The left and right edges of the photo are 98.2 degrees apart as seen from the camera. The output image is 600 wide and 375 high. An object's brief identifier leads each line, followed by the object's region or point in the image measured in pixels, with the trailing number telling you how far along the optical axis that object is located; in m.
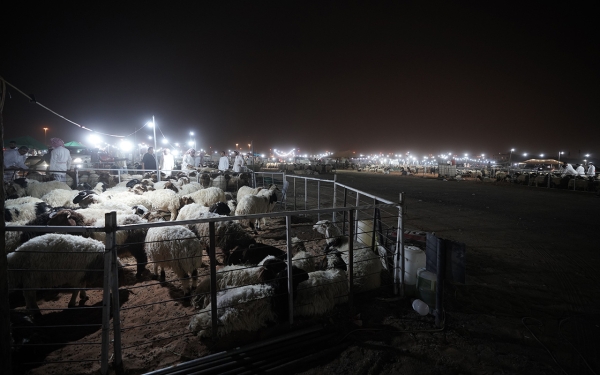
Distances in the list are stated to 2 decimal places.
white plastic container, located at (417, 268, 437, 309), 4.10
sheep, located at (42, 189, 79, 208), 8.59
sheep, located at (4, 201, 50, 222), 6.47
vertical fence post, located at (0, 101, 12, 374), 2.21
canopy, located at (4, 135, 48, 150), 22.41
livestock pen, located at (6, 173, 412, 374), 2.90
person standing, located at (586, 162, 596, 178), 22.54
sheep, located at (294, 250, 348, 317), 3.88
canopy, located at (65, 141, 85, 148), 28.44
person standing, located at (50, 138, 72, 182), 11.28
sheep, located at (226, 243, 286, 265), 4.91
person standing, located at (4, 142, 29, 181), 11.05
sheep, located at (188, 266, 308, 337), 3.41
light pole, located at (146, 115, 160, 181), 11.46
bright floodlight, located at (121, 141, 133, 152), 32.42
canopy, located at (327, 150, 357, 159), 99.69
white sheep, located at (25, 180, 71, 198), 9.88
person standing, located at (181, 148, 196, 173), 18.81
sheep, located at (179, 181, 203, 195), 11.54
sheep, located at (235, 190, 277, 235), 8.89
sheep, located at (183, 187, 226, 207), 10.17
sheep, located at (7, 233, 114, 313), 3.90
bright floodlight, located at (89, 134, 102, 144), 28.00
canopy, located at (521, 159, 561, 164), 46.40
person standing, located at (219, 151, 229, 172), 17.16
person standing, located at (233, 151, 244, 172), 16.53
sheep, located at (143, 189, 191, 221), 9.15
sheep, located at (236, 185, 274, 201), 11.21
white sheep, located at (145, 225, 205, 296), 4.80
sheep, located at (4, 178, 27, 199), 9.53
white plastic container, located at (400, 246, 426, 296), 4.50
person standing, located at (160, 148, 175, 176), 15.90
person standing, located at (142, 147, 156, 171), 15.42
